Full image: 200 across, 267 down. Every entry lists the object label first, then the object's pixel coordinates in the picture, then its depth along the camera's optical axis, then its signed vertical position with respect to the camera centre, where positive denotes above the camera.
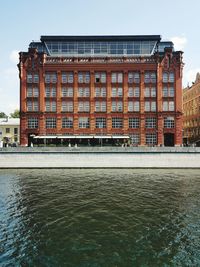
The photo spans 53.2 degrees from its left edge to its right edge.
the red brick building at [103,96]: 55.94 +11.81
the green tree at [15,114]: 101.01 +11.96
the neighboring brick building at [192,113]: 72.05 +9.52
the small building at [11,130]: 76.54 +2.91
